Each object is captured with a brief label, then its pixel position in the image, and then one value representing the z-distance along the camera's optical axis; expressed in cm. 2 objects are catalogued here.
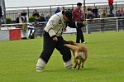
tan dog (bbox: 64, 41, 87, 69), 1425
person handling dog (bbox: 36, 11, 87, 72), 1420
